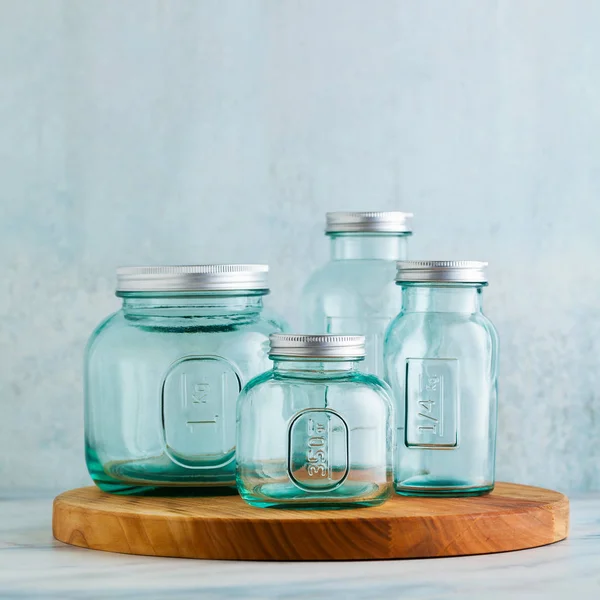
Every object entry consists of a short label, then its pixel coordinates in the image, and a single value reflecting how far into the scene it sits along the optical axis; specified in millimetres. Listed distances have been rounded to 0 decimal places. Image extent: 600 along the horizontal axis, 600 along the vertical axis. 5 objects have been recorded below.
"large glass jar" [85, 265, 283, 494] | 1391
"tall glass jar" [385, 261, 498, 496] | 1393
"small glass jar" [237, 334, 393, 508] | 1322
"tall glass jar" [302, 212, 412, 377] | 1448
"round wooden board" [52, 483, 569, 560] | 1293
